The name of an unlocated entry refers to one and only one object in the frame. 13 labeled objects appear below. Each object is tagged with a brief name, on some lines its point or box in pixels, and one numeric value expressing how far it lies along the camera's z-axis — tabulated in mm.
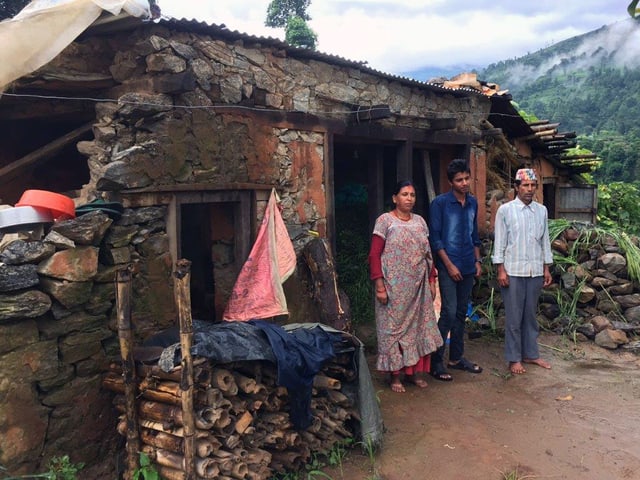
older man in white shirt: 4809
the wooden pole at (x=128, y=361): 2953
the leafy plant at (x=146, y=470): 2921
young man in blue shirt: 4641
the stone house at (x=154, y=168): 3045
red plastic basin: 3141
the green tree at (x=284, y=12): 18516
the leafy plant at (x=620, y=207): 12055
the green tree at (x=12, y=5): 9590
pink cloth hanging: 4352
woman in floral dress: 4312
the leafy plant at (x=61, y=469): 2961
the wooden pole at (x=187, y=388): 2732
